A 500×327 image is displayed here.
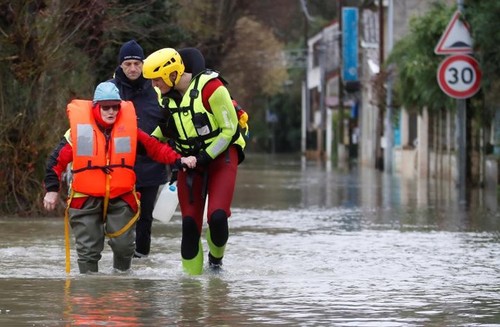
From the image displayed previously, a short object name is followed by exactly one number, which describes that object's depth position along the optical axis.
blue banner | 59.88
